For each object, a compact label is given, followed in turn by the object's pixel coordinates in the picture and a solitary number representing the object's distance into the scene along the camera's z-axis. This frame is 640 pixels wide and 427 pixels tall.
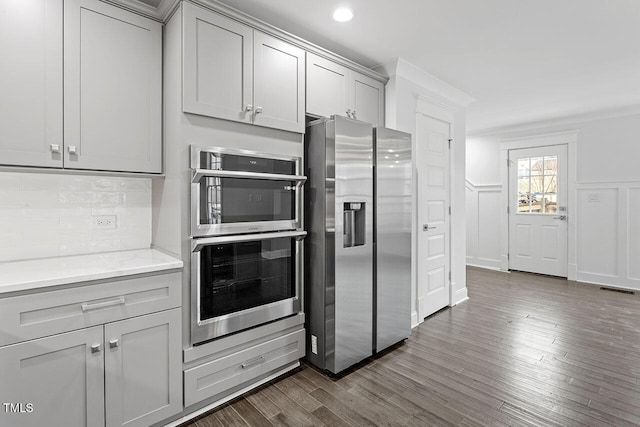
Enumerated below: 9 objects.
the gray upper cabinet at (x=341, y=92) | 2.54
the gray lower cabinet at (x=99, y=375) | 1.42
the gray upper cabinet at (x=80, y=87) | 1.65
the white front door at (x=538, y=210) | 5.38
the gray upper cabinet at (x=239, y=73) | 1.90
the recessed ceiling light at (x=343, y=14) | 2.23
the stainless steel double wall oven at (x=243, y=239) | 1.92
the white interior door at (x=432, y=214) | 3.44
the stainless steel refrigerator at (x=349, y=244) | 2.35
